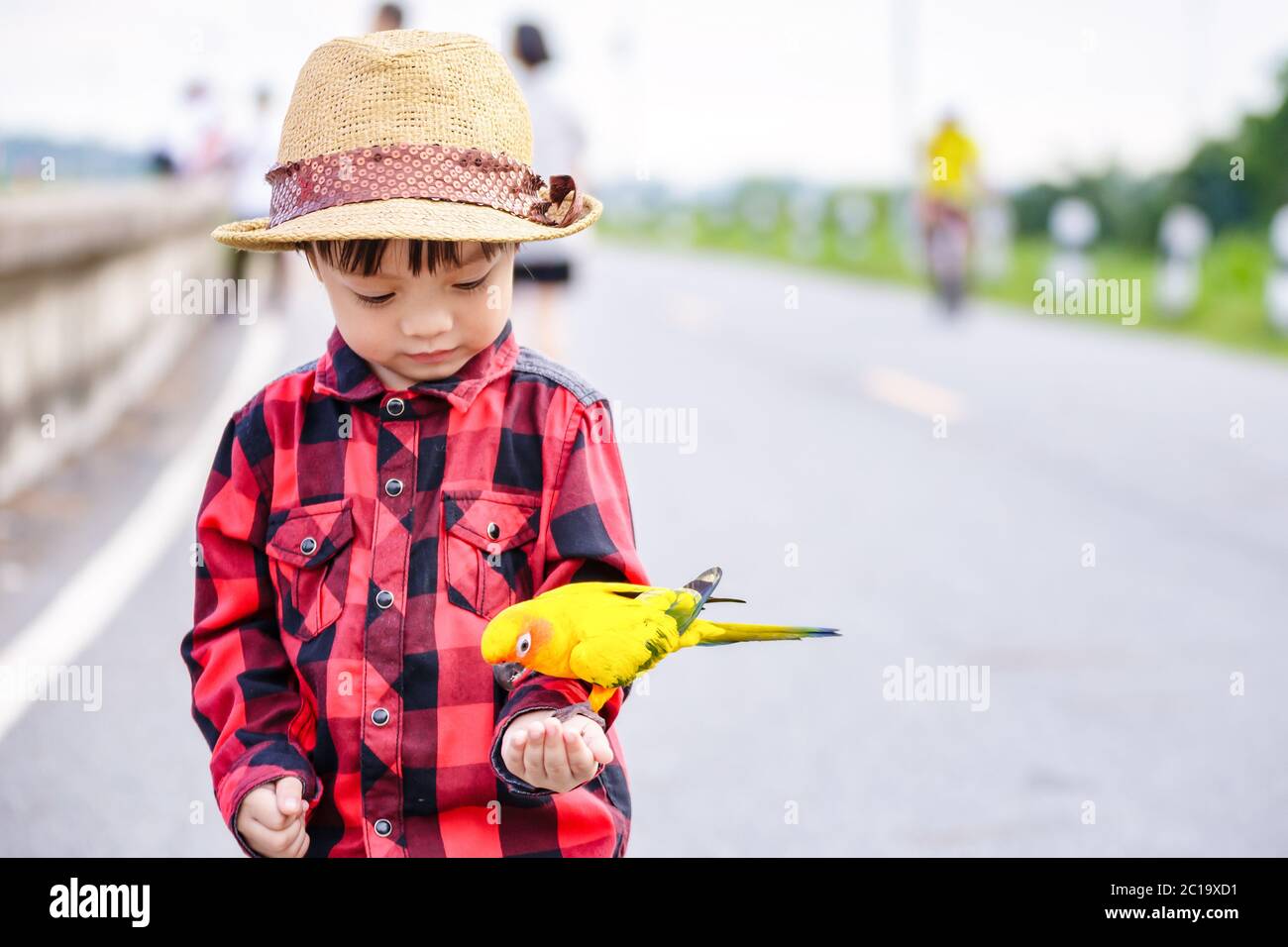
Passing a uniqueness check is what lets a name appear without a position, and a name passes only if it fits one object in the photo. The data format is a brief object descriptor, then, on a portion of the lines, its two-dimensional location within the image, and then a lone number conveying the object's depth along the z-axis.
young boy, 2.11
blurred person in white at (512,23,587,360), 9.76
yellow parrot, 1.99
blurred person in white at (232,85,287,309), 15.41
